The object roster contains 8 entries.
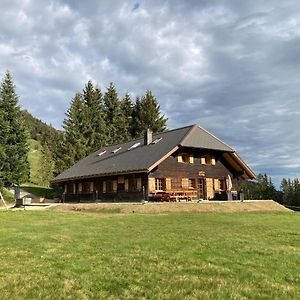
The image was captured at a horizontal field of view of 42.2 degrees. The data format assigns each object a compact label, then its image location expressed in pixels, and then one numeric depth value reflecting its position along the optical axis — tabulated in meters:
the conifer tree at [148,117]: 64.55
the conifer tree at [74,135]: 56.81
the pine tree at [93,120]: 58.91
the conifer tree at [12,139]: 46.88
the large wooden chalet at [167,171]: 33.88
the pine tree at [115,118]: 63.72
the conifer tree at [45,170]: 67.81
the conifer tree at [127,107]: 67.06
